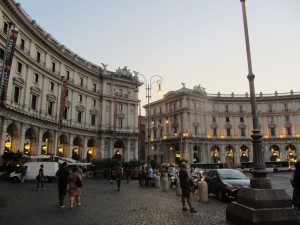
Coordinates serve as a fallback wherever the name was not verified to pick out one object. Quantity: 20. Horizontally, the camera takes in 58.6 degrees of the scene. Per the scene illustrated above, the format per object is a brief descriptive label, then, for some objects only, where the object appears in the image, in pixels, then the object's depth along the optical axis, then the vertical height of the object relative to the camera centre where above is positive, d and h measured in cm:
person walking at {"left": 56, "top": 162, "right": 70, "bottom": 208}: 1150 -81
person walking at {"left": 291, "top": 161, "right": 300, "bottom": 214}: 793 -74
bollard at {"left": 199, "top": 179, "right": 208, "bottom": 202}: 1374 -160
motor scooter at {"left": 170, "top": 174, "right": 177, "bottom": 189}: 2306 -167
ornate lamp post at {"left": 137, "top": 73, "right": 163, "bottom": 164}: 2656 +726
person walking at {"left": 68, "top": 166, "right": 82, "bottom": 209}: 1140 -93
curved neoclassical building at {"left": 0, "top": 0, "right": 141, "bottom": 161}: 3353 +1021
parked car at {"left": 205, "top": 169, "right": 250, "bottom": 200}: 1363 -111
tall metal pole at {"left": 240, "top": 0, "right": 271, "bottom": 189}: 784 +24
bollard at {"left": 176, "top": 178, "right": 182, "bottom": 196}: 1689 -179
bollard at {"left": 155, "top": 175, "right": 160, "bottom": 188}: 2298 -178
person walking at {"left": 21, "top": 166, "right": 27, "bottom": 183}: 2585 -99
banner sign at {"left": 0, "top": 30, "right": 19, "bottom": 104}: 2145 +881
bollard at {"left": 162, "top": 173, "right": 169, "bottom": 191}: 1986 -158
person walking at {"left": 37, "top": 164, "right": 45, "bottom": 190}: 1952 -97
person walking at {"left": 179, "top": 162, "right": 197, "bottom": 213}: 1033 -92
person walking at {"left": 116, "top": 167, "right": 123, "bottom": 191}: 1936 -103
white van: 2675 -89
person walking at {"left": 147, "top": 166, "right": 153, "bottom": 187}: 2372 -126
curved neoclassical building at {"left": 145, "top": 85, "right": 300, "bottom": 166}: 7812 +1041
